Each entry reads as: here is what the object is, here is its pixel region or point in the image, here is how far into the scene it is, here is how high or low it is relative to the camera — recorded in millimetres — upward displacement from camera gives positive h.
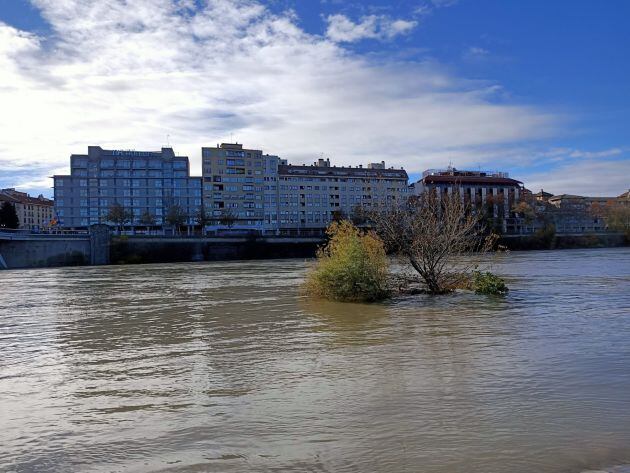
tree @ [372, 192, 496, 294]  23641 -110
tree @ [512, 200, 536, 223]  123525 +5505
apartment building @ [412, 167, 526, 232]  137500 +13214
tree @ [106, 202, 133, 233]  114681 +5589
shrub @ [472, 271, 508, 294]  24188 -2071
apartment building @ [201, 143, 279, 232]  138000 +13593
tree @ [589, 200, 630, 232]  104250 +3088
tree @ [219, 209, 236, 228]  127688 +5091
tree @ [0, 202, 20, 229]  111812 +5539
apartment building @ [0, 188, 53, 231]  167375 +11860
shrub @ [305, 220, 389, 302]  22473 -1188
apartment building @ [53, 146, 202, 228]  133750 +13528
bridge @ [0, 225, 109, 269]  71250 -500
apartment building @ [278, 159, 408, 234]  142250 +11661
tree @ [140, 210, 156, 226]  125875 +5378
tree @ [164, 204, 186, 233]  118188 +5160
